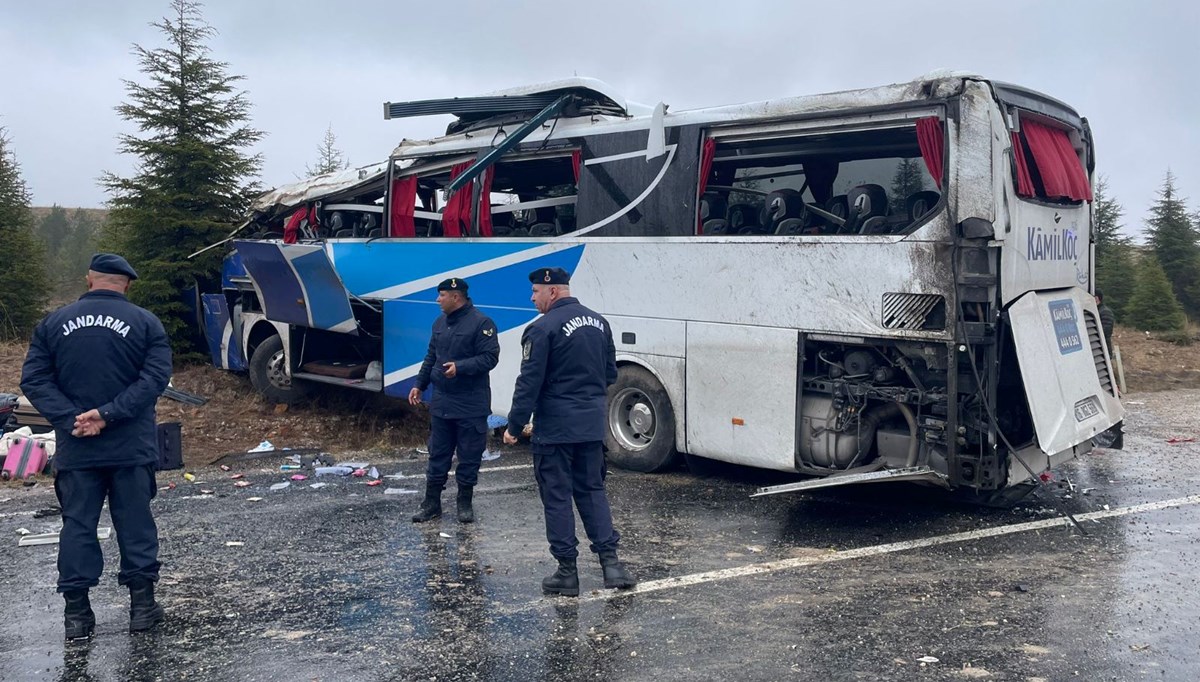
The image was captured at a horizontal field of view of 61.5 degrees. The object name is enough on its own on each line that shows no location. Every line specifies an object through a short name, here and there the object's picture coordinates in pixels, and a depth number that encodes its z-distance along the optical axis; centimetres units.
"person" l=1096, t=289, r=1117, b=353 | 1025
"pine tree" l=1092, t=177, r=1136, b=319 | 2520
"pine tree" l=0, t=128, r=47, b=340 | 1728
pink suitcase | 844
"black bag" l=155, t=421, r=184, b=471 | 756
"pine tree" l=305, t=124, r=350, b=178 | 2553
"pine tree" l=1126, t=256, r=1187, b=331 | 2250
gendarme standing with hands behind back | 485
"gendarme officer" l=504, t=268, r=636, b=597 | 555
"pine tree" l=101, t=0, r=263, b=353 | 1405
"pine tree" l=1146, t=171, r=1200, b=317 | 2777
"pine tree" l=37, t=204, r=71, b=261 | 4932
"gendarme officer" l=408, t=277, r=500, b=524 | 691
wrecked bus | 658
